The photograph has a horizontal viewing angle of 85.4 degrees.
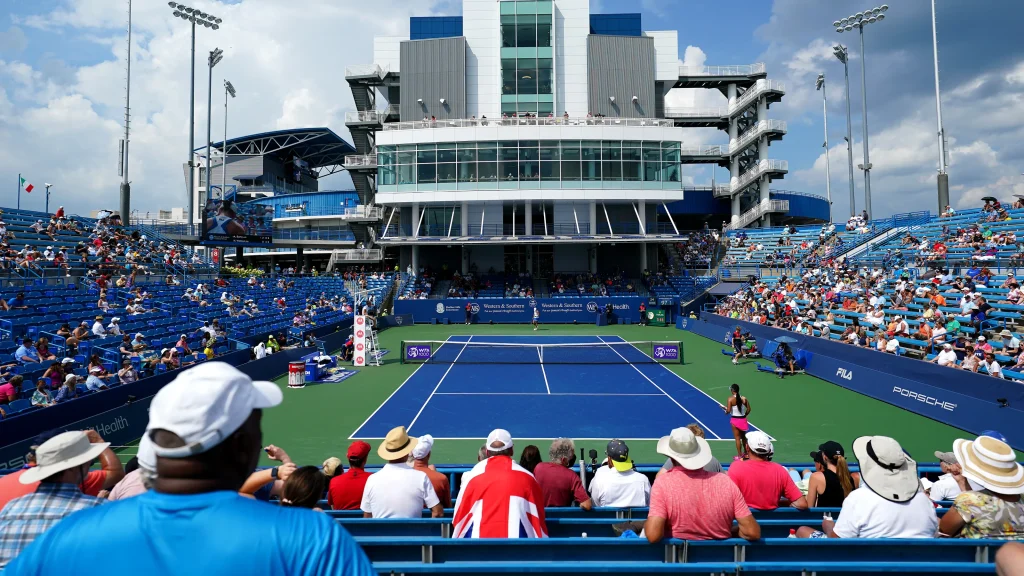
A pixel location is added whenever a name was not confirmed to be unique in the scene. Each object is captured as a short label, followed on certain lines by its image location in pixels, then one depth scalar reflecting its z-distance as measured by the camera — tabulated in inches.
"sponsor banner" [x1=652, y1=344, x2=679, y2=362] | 979.3
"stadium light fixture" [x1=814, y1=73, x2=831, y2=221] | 2398.0
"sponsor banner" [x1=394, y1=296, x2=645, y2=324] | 1636.3
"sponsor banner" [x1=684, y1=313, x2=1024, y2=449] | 506.6
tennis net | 984.3
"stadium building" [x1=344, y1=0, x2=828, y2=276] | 1876.2
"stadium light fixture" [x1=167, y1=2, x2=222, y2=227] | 1571.1
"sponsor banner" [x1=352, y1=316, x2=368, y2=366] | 944.3
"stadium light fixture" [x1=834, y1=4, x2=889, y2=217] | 1785.2
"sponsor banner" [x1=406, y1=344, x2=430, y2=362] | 994.1
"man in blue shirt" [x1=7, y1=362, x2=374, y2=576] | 57.7
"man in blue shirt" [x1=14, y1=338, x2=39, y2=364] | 589.0
